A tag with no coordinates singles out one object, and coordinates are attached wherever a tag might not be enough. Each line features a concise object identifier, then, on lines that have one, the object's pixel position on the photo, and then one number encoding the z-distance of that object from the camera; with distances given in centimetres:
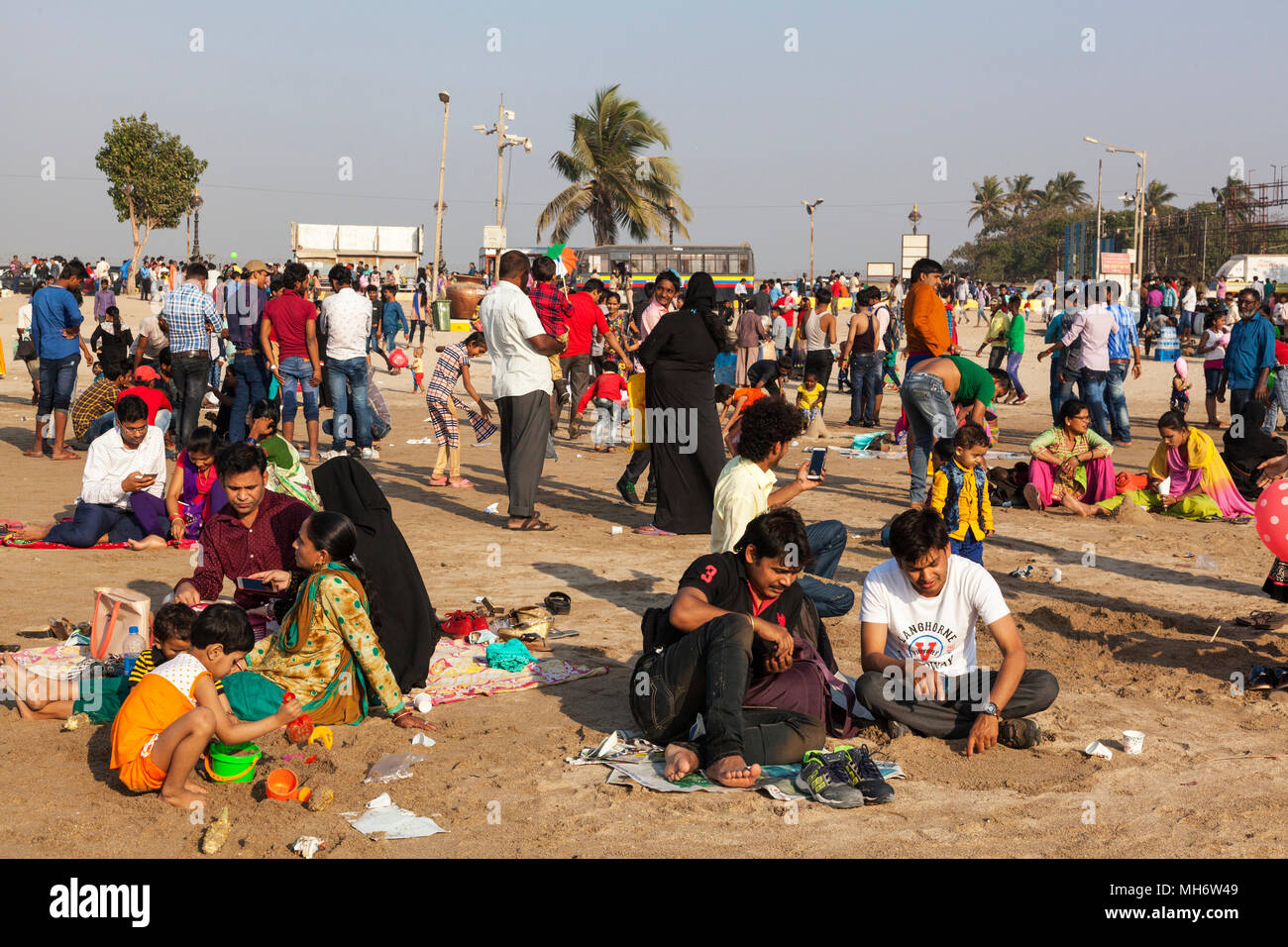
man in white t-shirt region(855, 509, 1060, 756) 502
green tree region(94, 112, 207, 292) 4747
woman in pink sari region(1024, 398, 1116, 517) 1062
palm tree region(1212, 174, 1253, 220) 4819
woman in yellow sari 1034
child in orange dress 444
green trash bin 3238
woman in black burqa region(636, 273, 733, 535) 927
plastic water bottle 556
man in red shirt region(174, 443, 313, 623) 562
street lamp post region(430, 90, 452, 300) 3666
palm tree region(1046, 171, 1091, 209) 8825
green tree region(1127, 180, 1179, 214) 8261
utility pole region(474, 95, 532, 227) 3512
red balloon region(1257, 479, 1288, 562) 566
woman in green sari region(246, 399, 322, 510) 737
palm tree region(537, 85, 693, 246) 4128
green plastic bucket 465
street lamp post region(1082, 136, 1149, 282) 4522
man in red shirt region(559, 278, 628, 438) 1412
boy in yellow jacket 704
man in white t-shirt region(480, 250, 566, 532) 938
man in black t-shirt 464
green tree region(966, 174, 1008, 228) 8825
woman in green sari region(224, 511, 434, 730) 506
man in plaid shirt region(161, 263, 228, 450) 1230
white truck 4122
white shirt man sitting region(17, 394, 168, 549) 861
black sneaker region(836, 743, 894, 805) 444
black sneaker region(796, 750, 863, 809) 442
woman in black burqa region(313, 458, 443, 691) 548
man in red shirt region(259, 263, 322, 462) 1183
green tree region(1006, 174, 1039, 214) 8894
